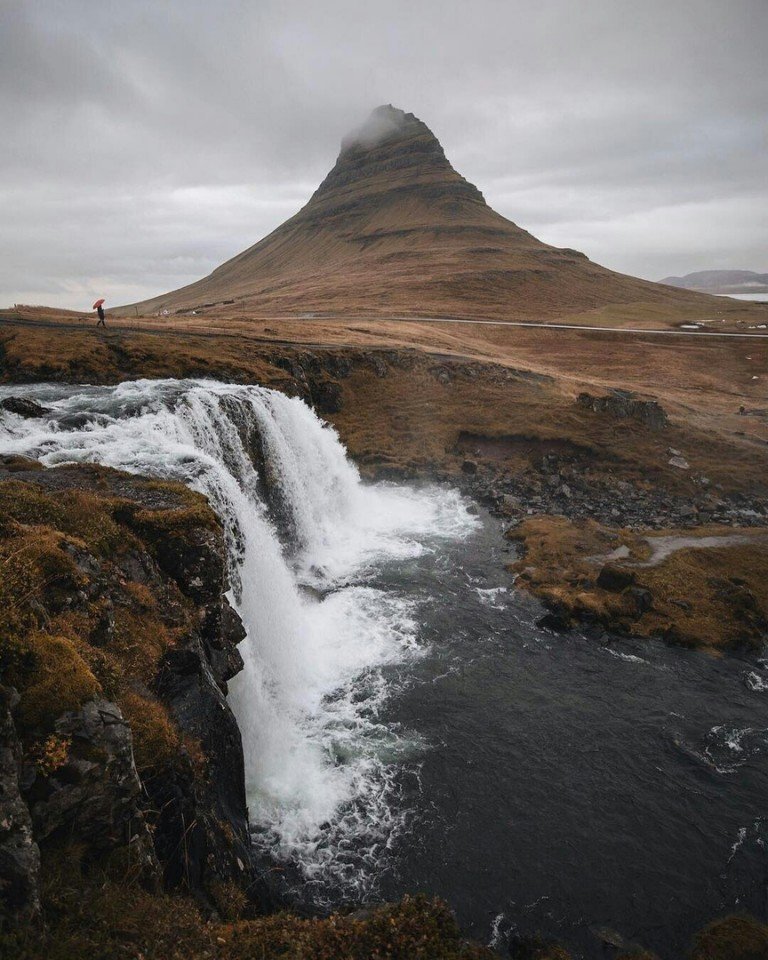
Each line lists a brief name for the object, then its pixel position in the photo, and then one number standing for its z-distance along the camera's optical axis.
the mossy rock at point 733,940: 12.79
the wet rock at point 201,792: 10.12
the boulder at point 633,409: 49.78
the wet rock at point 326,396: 51.88
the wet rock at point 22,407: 25.78
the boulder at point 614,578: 27.82
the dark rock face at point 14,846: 6.79
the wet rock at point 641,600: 26.23
